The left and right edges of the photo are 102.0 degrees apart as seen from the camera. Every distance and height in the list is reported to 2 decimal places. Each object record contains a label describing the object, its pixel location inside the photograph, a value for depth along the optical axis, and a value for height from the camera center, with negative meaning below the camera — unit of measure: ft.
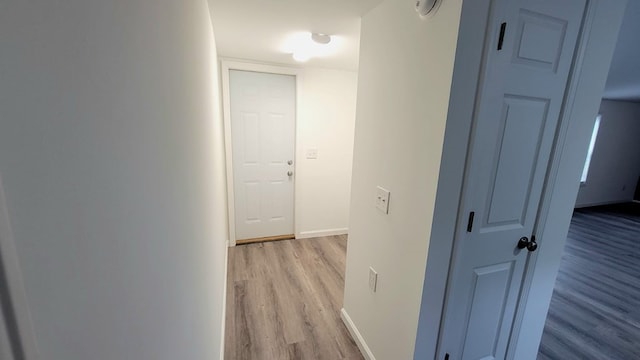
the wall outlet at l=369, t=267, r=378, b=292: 5.30 -2.94
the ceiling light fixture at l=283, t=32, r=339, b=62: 6.62 +2.48
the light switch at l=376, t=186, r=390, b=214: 4.82 -1.19
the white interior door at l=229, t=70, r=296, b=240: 9.79 -0.76
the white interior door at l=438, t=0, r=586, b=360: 3.64 -0.32
